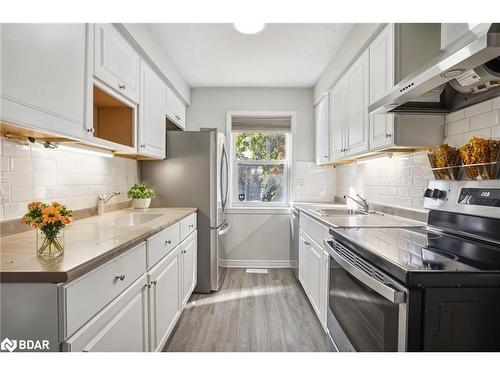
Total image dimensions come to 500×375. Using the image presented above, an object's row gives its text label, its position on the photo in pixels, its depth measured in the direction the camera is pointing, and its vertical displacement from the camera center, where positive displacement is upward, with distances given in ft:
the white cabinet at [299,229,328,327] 6.95 -2.47
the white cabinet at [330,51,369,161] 7.29 +2.05
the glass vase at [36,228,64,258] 3.38 -0.79
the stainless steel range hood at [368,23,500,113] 3.14 +1.52
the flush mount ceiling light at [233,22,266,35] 7.34 +4.07
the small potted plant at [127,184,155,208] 8.80 -0.39
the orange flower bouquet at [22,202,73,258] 3.28 -0.46
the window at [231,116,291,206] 13.35 +0.69
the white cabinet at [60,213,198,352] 3.07 -1.68
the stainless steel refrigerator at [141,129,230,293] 9.56 +0.02
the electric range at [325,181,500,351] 2.97 -1.08
